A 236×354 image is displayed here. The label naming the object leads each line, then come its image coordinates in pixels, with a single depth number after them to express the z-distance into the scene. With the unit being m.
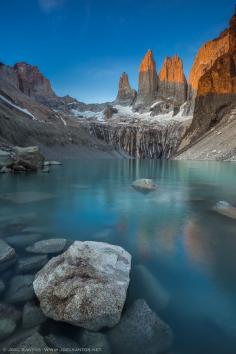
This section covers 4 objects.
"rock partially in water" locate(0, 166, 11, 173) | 31.68
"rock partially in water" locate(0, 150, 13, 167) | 33.66
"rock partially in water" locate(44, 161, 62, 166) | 49.85
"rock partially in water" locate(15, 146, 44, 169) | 33.56
